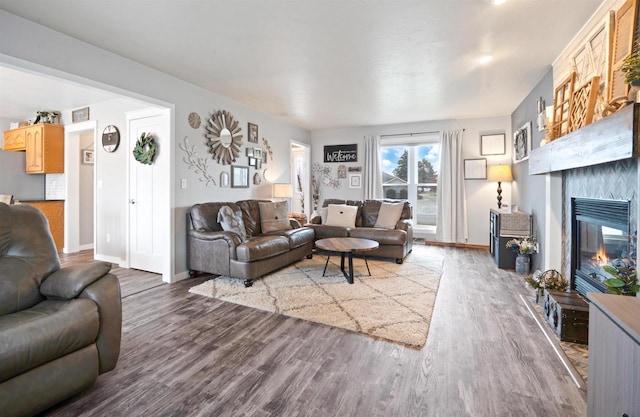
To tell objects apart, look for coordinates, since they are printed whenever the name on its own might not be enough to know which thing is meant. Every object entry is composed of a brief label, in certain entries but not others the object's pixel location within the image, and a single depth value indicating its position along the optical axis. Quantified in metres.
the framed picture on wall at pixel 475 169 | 5.83
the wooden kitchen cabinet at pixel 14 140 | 5.41
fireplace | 2.07
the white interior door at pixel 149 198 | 3.86
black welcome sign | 6.89
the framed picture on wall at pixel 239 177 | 4.75
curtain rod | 6.20
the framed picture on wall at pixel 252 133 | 5.10
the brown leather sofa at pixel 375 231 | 4.60
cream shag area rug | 2.52
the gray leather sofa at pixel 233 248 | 3.50
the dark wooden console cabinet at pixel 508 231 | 4.11
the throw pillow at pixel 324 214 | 5.50
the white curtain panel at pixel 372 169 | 6.62
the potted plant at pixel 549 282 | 2.75
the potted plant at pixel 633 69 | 1.52
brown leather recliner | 1.35
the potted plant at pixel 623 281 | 1.65
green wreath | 3.91
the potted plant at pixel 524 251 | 3.84
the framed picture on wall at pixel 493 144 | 5.67
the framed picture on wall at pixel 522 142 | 4.26
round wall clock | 4.39
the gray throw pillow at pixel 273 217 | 4.66
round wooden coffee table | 3.62
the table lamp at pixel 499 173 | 5.18
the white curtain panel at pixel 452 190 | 5.96
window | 6.39
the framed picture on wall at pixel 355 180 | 6.86
